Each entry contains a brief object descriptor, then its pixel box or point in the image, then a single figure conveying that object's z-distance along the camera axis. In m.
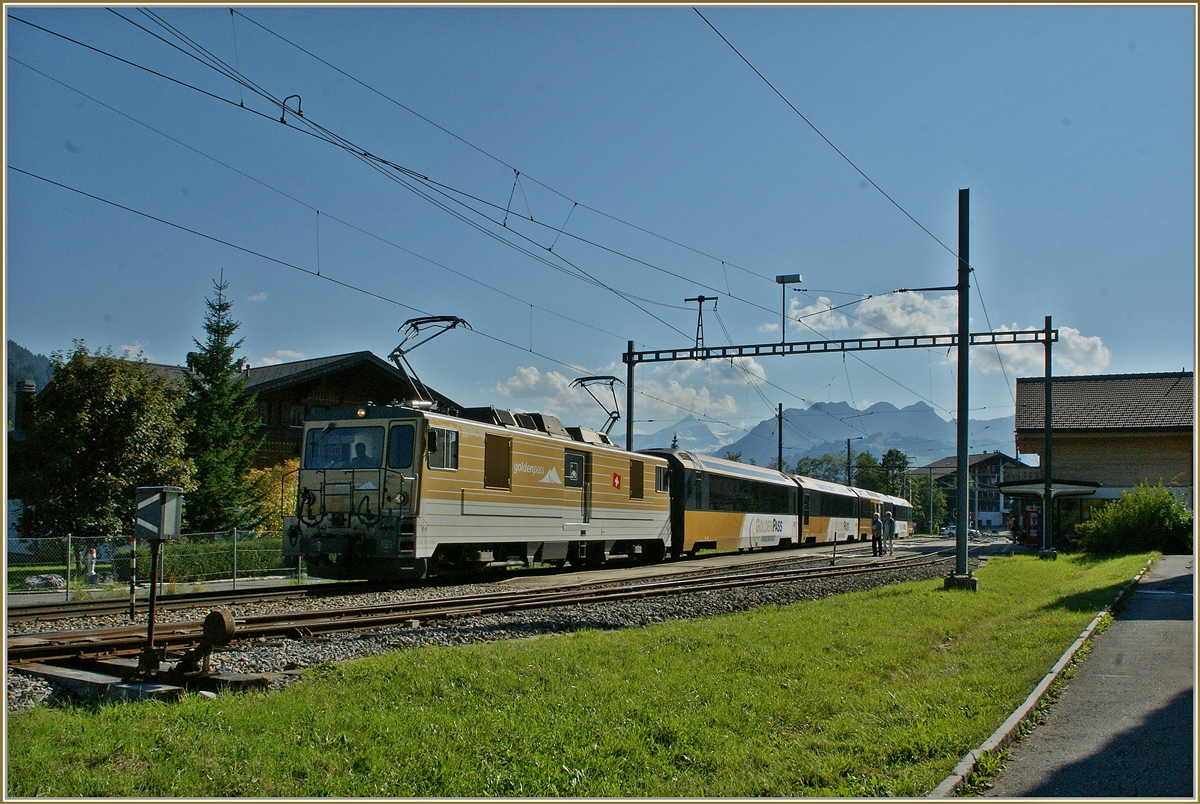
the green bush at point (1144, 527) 32.19
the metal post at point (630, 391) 32.25
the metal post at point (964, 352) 18.72
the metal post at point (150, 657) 8.46
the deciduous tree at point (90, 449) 23.47
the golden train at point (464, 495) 16.80
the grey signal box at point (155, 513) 9.22
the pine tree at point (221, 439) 29.78
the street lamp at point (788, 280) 25.92
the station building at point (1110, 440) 43.22
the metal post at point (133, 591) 12.44
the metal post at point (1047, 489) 32.62
